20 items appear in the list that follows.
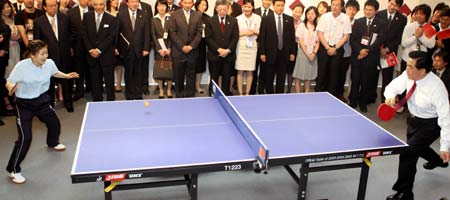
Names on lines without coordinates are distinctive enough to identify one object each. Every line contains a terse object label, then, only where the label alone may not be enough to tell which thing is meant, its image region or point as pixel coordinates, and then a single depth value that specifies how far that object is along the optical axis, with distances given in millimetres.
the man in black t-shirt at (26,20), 5916
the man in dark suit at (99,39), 6125
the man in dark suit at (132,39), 6422
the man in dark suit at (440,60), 4375
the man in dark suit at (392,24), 6457
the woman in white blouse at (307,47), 6730
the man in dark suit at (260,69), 6602
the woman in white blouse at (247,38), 6594
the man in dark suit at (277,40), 6590
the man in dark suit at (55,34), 5715
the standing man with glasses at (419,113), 3572
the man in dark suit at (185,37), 6410
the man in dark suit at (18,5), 6674
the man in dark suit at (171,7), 6934
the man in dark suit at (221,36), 6464
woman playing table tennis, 4043
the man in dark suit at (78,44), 6234
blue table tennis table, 2883
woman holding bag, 6656
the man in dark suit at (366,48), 6398
